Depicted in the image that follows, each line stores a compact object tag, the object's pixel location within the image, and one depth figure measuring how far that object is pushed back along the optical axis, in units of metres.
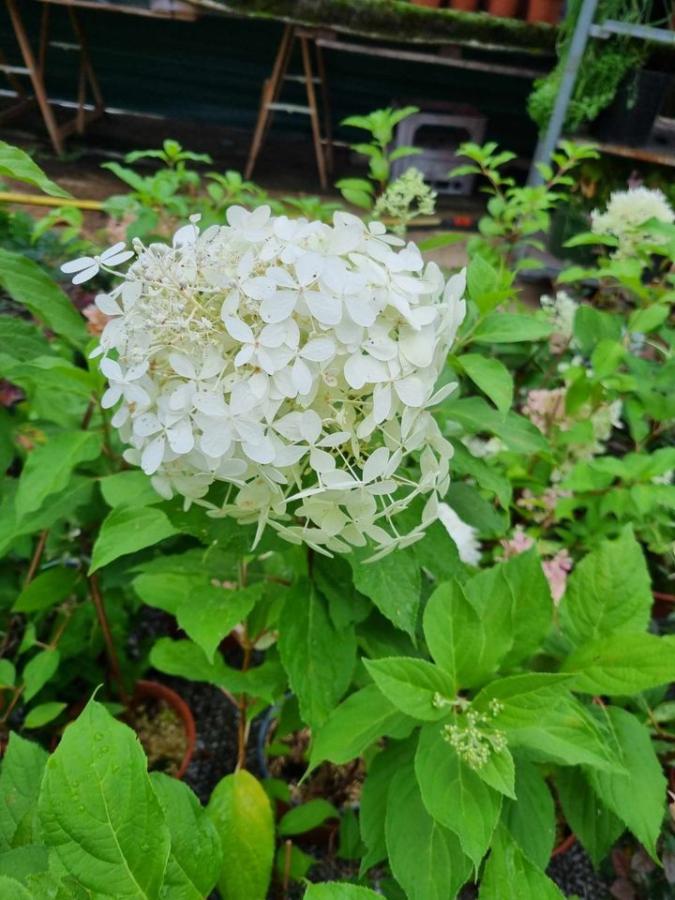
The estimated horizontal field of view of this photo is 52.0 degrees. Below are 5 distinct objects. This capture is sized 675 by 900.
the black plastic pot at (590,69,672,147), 3.28
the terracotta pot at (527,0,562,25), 3.78
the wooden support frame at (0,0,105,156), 4.40
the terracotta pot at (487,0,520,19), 3.81
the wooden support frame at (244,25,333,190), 4.14
